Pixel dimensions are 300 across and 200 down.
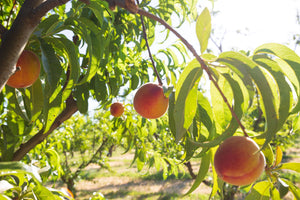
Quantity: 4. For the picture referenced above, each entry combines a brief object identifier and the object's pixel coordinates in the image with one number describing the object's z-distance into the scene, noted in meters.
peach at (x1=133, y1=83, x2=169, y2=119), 0.70
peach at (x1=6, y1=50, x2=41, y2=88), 0.59
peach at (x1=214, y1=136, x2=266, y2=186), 0.48
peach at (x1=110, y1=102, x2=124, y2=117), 1.33
